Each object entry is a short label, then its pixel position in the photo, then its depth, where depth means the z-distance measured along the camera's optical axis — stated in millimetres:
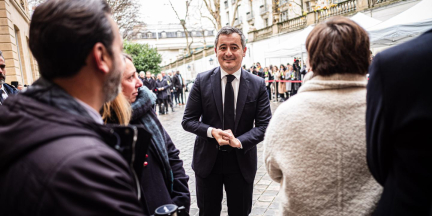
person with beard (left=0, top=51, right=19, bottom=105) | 3834
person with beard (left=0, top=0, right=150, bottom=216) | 812
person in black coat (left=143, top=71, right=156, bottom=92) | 14909
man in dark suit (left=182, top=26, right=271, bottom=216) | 2705
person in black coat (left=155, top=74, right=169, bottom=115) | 14898
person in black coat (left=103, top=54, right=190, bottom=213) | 1838
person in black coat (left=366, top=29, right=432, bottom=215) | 1016
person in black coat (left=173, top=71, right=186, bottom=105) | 17438
